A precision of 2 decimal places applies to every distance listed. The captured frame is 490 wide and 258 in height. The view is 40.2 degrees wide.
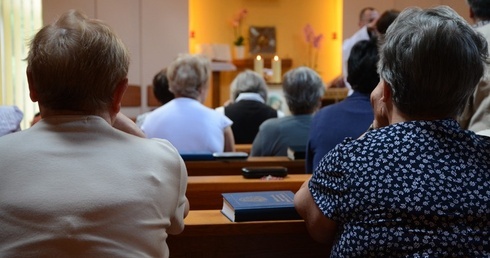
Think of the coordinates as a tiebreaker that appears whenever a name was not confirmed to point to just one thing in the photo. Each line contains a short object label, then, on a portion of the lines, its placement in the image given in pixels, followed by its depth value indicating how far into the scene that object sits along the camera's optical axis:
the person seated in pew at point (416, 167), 1.50
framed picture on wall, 9.55
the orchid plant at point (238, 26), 9.38
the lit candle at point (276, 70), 8.95
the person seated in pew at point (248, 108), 4.71
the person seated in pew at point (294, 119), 3.84
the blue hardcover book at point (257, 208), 1.80
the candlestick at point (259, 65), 8.95
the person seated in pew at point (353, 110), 2.95
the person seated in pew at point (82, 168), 1.41
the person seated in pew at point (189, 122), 3.93
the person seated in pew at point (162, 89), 4.62
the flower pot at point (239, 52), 9.40
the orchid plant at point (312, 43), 9.56
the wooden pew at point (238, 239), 1.79
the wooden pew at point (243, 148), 4.46
